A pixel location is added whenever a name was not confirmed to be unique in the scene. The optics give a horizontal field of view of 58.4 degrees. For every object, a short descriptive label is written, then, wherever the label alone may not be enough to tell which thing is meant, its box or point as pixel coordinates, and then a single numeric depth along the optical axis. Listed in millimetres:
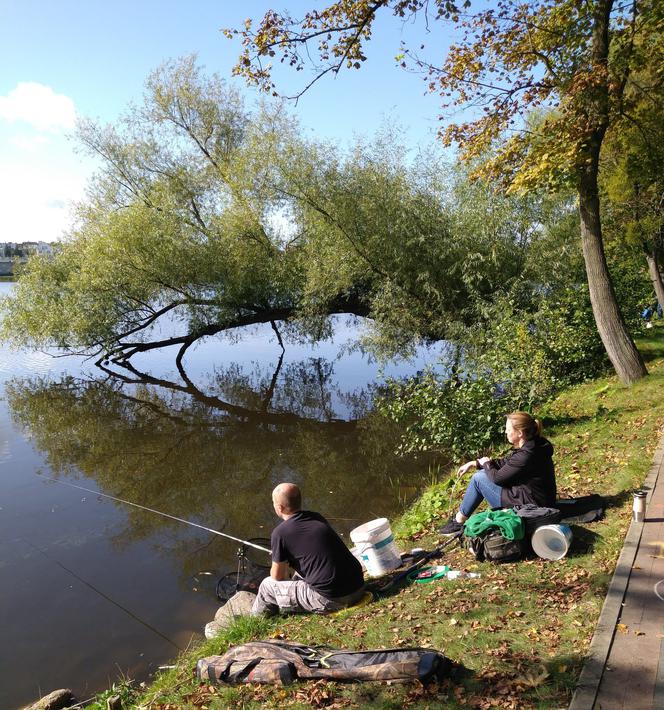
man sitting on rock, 4676
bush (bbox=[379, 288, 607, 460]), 9078
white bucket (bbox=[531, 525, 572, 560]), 4746
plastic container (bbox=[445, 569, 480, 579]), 4828
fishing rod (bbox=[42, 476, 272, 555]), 8484
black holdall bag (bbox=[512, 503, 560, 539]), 4934
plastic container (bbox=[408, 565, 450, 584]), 4969
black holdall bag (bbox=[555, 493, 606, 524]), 5281
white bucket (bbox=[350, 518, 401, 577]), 5246
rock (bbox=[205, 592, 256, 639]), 5261
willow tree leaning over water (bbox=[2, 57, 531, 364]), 16578
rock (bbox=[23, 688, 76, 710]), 4672
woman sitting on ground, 5203
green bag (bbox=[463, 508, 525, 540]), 4906
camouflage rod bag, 3359
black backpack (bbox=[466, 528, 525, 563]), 4906
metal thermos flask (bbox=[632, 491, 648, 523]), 4969
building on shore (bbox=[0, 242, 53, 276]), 21531
